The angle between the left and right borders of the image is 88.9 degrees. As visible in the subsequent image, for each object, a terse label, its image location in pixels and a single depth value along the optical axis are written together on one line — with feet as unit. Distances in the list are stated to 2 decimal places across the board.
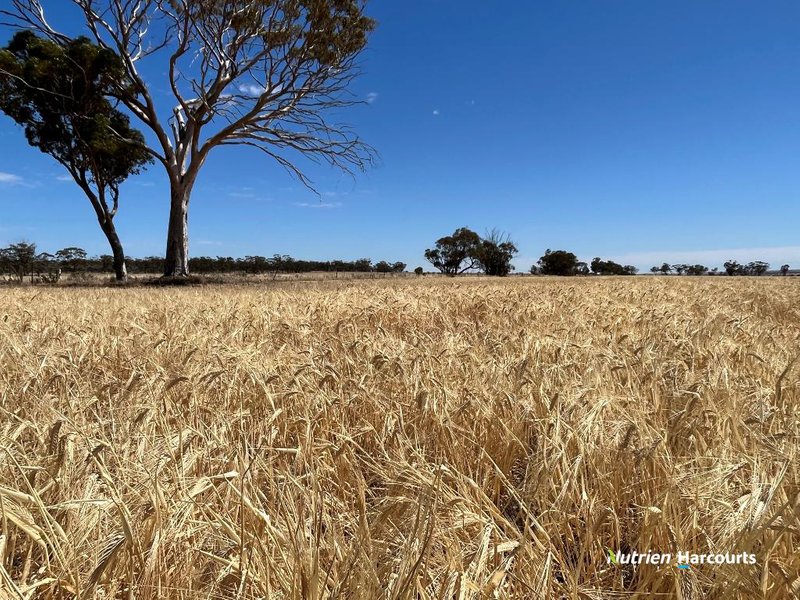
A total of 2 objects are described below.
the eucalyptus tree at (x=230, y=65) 48.91
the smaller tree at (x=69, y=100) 50.31
